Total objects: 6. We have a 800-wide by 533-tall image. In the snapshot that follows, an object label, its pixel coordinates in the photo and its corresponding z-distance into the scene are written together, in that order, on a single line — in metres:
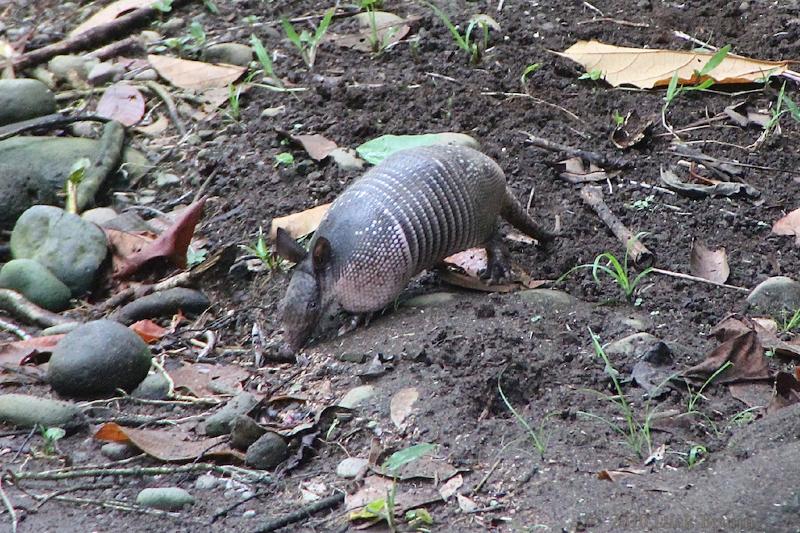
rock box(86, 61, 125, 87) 13.55
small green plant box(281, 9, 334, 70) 12.29
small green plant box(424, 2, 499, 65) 12.36
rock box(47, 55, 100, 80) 13.75
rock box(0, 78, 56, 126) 12.71
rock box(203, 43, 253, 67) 13.25
